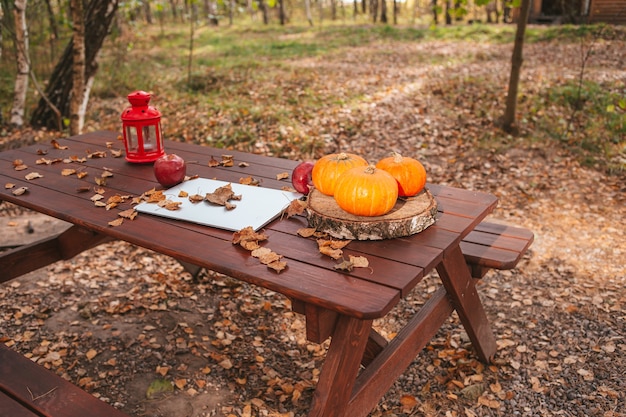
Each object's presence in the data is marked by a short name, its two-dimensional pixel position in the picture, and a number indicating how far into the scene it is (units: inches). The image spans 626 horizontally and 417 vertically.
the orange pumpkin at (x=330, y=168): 87.0
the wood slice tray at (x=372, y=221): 79.2
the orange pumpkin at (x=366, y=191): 77.7
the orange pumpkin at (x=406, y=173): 86.7
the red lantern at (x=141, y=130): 112.2
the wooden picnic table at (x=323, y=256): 70.4
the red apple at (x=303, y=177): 96.0
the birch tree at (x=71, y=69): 274.1
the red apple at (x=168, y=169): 102.0
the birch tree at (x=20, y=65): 251.9
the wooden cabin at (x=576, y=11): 571.8
